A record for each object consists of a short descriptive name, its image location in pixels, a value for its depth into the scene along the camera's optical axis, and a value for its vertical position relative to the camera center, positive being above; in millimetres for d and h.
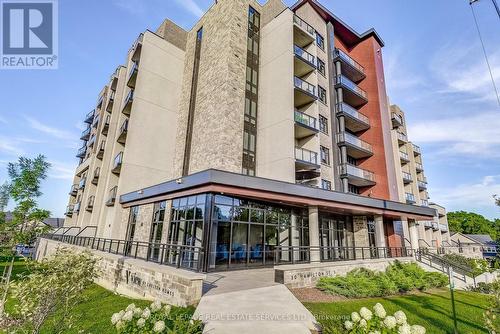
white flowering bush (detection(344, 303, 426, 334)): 3840 -1315
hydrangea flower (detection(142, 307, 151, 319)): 4027 -1288
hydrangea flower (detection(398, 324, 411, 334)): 3696 -1297
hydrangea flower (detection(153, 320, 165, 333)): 3727 -1368
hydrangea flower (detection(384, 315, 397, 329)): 3840 -1242
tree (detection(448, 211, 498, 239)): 81500 +6535
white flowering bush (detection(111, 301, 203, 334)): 3842 -1435
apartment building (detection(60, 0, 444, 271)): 14906 +8675
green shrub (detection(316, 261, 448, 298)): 10641 -2002
